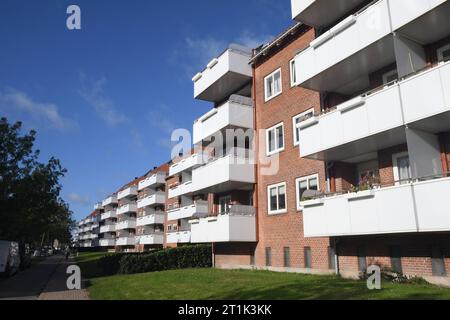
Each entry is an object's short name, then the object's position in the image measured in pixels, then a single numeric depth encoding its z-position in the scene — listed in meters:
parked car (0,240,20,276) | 26.89
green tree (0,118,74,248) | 34.78
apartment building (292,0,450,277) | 11.86
